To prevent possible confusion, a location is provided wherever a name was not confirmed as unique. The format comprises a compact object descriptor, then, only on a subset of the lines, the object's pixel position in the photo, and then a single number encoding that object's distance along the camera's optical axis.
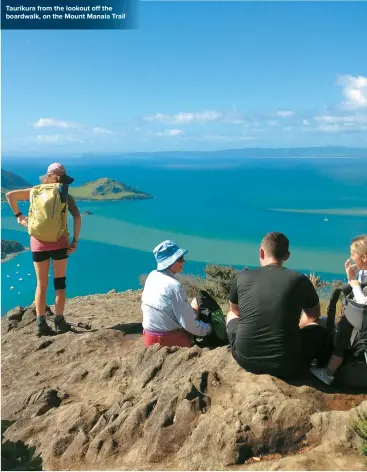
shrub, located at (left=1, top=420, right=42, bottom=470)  3.31
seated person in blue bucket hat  5.08
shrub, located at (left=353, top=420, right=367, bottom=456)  3.50
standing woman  6.53
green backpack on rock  5.38
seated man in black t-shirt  4.14
